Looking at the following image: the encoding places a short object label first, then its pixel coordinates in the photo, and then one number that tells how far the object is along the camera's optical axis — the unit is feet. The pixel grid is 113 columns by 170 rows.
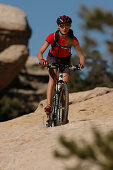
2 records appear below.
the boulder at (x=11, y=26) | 253.40
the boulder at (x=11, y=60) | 249.45
